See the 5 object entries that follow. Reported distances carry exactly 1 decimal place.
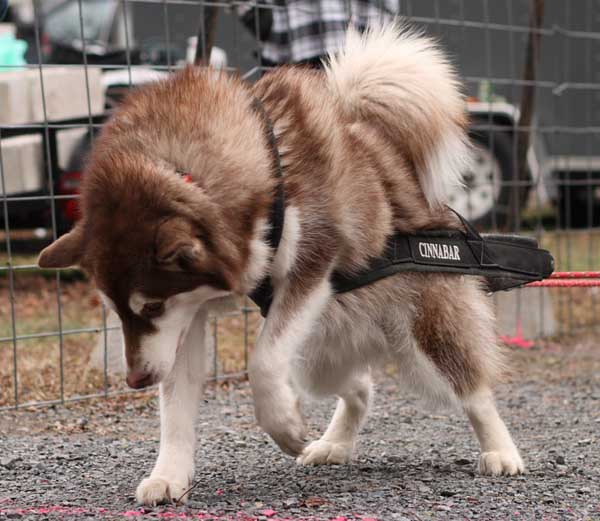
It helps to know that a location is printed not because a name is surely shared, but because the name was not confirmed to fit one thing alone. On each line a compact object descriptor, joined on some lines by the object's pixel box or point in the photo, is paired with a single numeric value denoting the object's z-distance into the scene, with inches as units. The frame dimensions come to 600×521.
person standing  196.2
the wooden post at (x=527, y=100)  228.2
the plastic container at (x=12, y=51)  264.8
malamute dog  96.7
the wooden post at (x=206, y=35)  177.2
